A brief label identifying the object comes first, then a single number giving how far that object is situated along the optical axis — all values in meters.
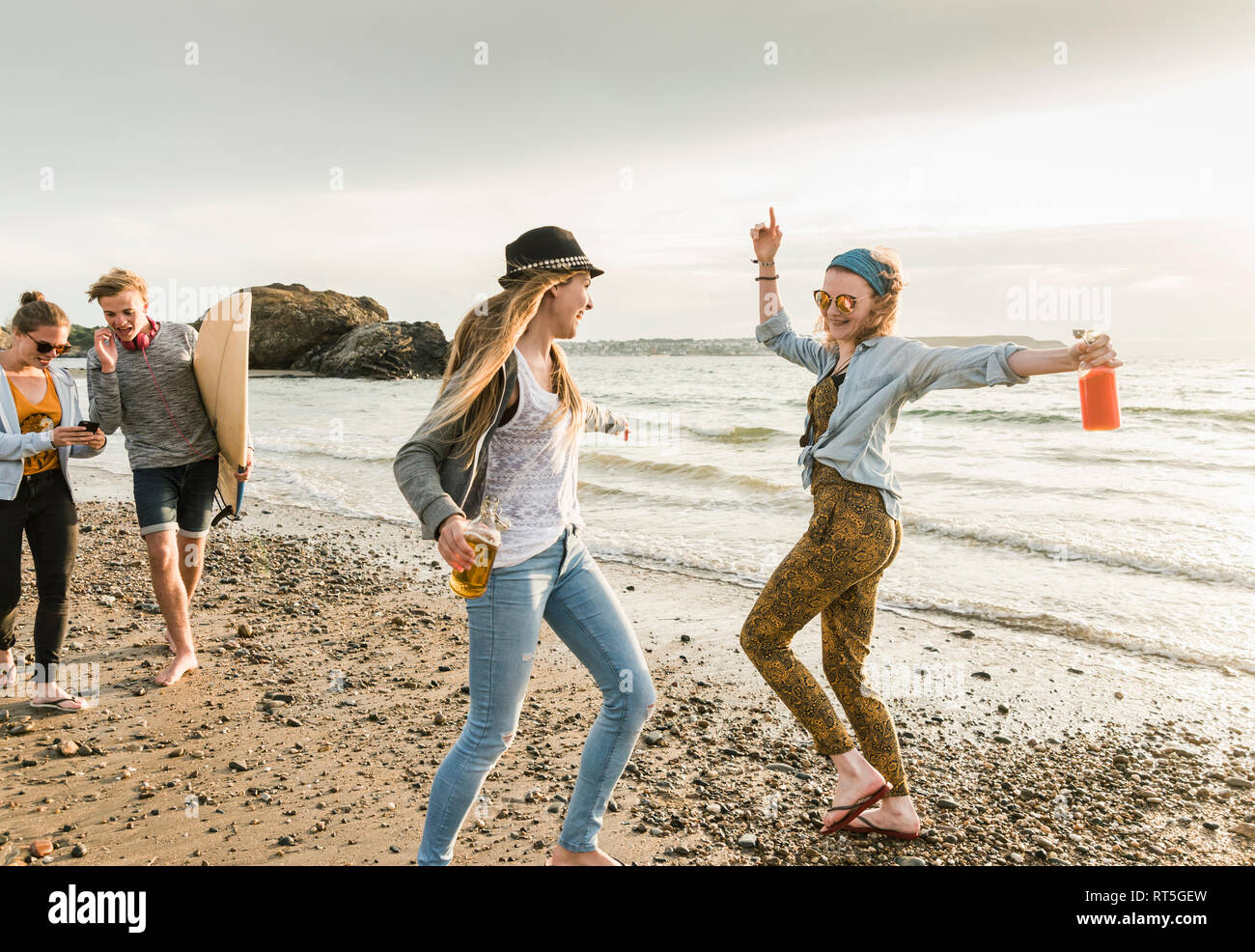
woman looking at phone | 4.89
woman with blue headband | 3.40
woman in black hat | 2.71
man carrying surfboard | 5.06
